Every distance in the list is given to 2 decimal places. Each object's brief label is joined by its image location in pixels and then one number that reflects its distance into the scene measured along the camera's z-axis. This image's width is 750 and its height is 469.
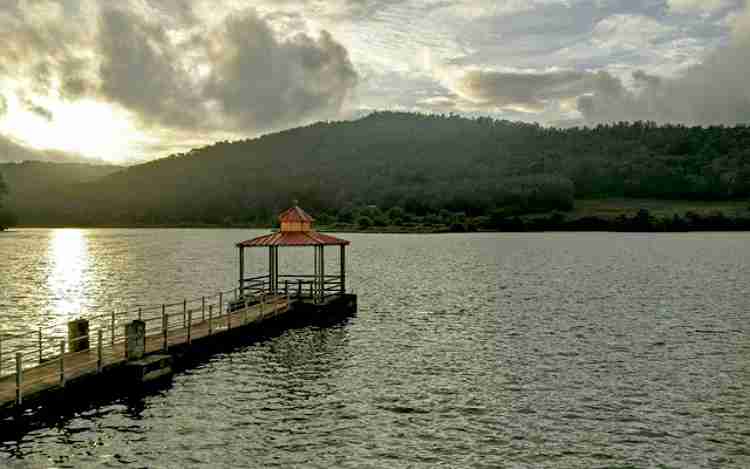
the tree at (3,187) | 171.76
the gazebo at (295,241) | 44.97
